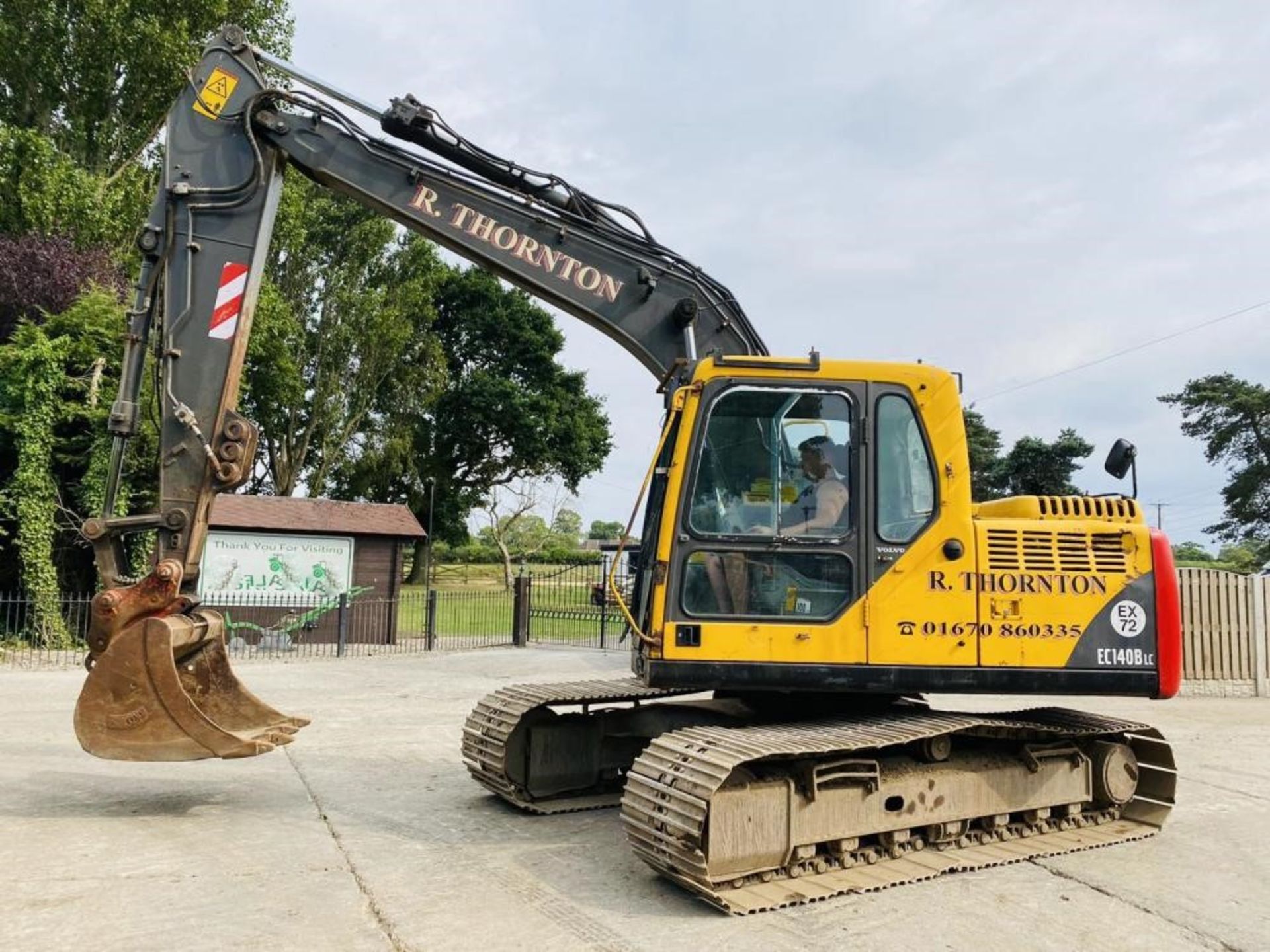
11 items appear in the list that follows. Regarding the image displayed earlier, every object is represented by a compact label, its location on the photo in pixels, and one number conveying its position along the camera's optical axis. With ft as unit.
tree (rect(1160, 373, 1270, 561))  127.75
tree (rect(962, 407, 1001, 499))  74.28
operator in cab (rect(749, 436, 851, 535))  17.08
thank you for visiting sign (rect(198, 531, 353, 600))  59.81
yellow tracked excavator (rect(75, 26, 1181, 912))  16.62
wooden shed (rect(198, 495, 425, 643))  60.08
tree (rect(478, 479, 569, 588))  139.03
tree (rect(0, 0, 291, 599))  55.06
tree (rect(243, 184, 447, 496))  106.01
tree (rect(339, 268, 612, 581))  131.13
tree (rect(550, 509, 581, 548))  182.49
